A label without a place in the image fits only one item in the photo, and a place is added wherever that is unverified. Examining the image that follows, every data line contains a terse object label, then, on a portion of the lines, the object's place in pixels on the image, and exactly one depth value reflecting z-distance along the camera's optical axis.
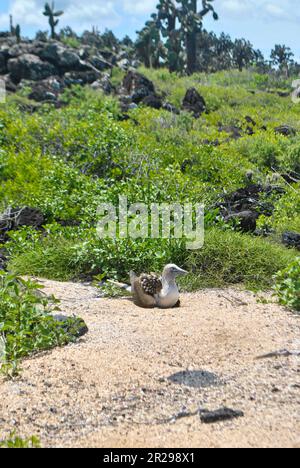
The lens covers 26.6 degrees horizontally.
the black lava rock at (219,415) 2.71
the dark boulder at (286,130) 14.82
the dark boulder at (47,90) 19.96
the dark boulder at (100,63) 27.34
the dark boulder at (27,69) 24.62
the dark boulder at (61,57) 26.14
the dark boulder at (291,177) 10.57
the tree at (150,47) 33.28
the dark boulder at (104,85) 22.21
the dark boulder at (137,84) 19.16
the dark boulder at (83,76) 24.53
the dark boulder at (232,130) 14.46
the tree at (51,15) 33.28
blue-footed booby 4.89
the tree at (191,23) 34.25
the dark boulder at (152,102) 17.12
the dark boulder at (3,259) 6.15
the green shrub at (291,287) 4.58
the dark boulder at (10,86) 22.02
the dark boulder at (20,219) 7.36
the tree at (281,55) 38.12
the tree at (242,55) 38.69
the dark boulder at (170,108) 17.14
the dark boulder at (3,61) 25.24
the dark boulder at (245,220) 7.17
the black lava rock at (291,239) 6.71
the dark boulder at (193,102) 18.03
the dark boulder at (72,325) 3.95
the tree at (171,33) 32.59
